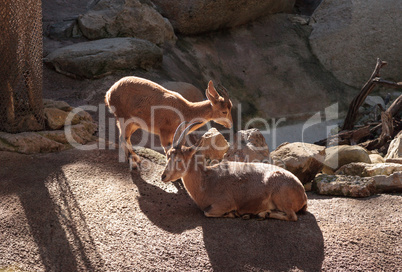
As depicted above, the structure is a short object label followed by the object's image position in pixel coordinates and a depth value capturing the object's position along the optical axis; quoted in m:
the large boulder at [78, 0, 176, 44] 13.05
